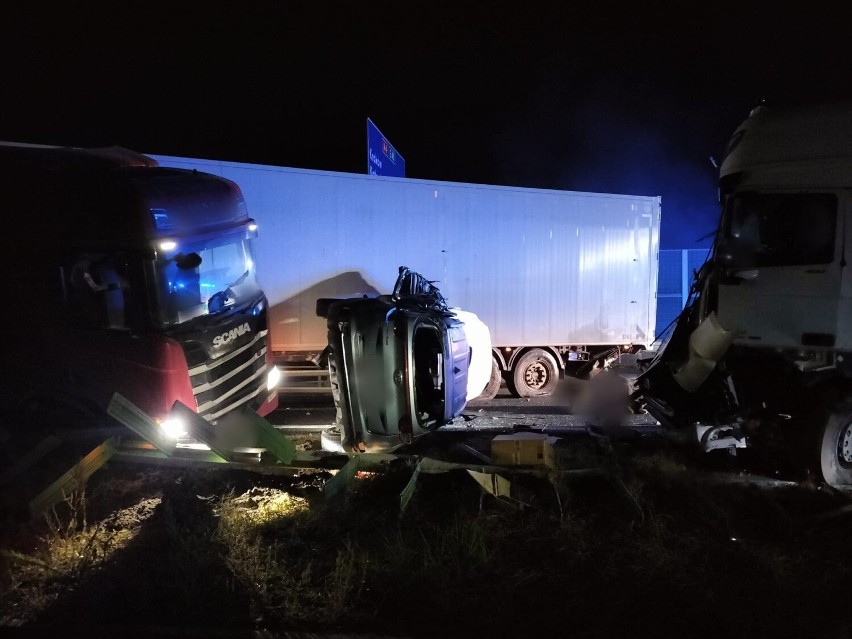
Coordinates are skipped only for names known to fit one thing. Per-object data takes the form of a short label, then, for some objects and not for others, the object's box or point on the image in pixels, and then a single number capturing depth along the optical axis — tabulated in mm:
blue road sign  14102
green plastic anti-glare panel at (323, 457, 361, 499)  4891
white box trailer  9094
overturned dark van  5852
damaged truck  5695
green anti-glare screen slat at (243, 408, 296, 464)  5707
